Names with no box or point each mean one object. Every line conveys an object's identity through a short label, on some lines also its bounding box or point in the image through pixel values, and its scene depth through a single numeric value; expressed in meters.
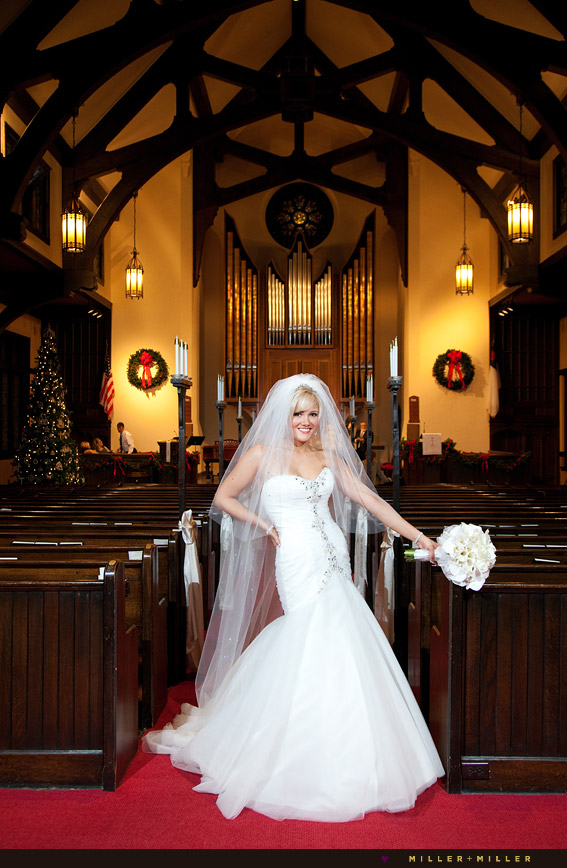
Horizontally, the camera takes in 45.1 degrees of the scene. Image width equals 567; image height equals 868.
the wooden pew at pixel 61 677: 2.66
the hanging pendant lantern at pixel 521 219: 8.62
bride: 2.45
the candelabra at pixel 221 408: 6.56
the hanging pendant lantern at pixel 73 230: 8.51
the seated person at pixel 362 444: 10.69
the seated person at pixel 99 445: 12.31
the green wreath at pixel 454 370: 13.24
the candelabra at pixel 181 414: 3.96
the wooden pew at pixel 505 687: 2.64
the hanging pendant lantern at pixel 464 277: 11.94
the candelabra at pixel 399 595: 3.98
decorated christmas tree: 10.19
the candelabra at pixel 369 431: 4.80
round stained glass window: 16.89
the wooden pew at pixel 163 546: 3.83
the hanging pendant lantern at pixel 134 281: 11.94
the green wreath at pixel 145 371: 13.54
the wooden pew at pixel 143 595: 3.34
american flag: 13.39
